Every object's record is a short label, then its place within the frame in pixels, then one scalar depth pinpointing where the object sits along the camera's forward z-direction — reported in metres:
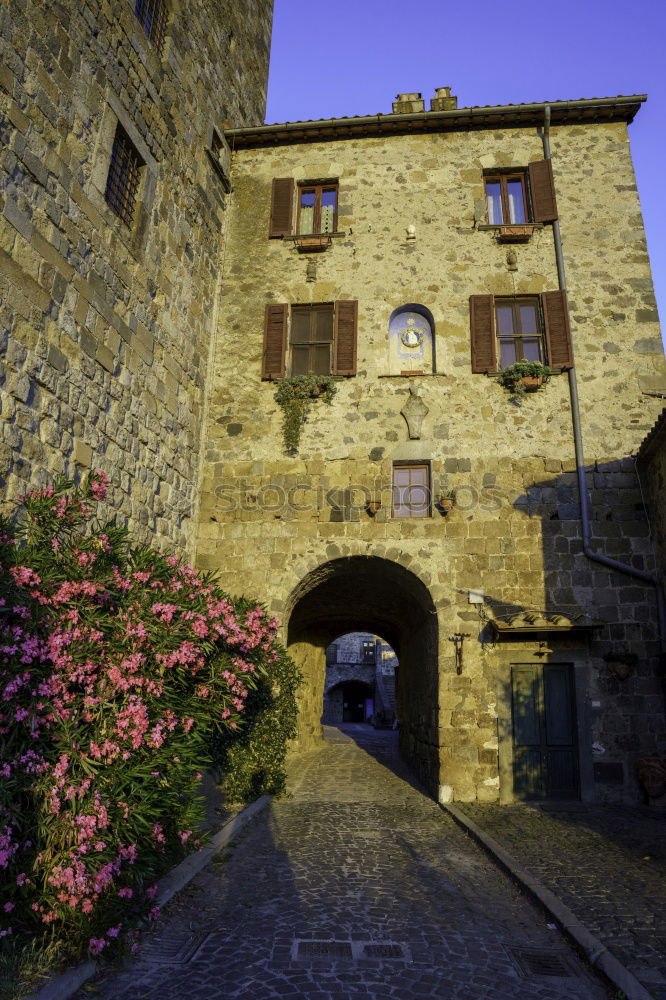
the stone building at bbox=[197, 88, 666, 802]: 9.37
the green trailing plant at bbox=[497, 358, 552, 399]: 10.29
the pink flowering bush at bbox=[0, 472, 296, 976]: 3.74
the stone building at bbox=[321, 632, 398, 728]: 33.25
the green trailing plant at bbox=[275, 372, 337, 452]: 10.60
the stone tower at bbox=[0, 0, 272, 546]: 6.00
